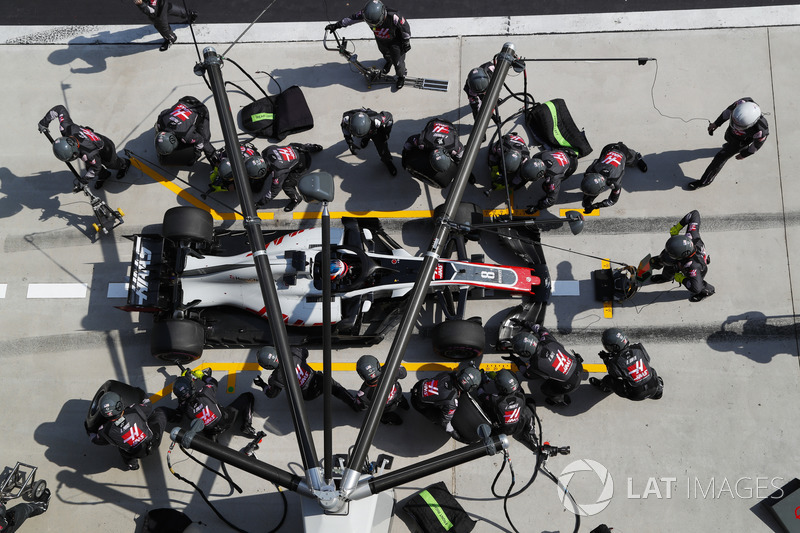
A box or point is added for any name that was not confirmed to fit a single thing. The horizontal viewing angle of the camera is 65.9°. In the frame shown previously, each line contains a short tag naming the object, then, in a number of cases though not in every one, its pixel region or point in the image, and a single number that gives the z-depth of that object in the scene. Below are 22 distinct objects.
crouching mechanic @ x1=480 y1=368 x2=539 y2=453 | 8.57
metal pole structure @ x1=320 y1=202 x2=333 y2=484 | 6.04
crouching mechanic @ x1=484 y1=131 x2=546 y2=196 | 9.64
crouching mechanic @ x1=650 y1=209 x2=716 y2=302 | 8.82
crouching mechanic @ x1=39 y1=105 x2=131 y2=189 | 9.91
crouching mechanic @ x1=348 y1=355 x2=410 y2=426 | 8.52
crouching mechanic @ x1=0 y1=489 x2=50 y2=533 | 8.77
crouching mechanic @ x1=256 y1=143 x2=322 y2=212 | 10.18
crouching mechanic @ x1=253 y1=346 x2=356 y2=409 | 8.84
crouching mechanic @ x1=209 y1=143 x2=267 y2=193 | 9.74
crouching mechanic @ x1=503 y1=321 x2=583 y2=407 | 8.73
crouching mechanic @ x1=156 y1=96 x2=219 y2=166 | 10.29
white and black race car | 9.43
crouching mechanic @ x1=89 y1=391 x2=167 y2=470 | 8.56
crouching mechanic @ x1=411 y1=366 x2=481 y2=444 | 8.55
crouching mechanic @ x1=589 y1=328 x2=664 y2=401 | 8.72
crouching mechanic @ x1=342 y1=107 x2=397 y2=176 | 9.84
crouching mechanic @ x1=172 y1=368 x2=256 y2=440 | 8.95
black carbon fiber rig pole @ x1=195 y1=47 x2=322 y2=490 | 6.12
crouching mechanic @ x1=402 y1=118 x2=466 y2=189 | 9.72
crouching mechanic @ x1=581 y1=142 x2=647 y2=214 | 9.46
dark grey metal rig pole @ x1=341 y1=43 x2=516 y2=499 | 6.02
